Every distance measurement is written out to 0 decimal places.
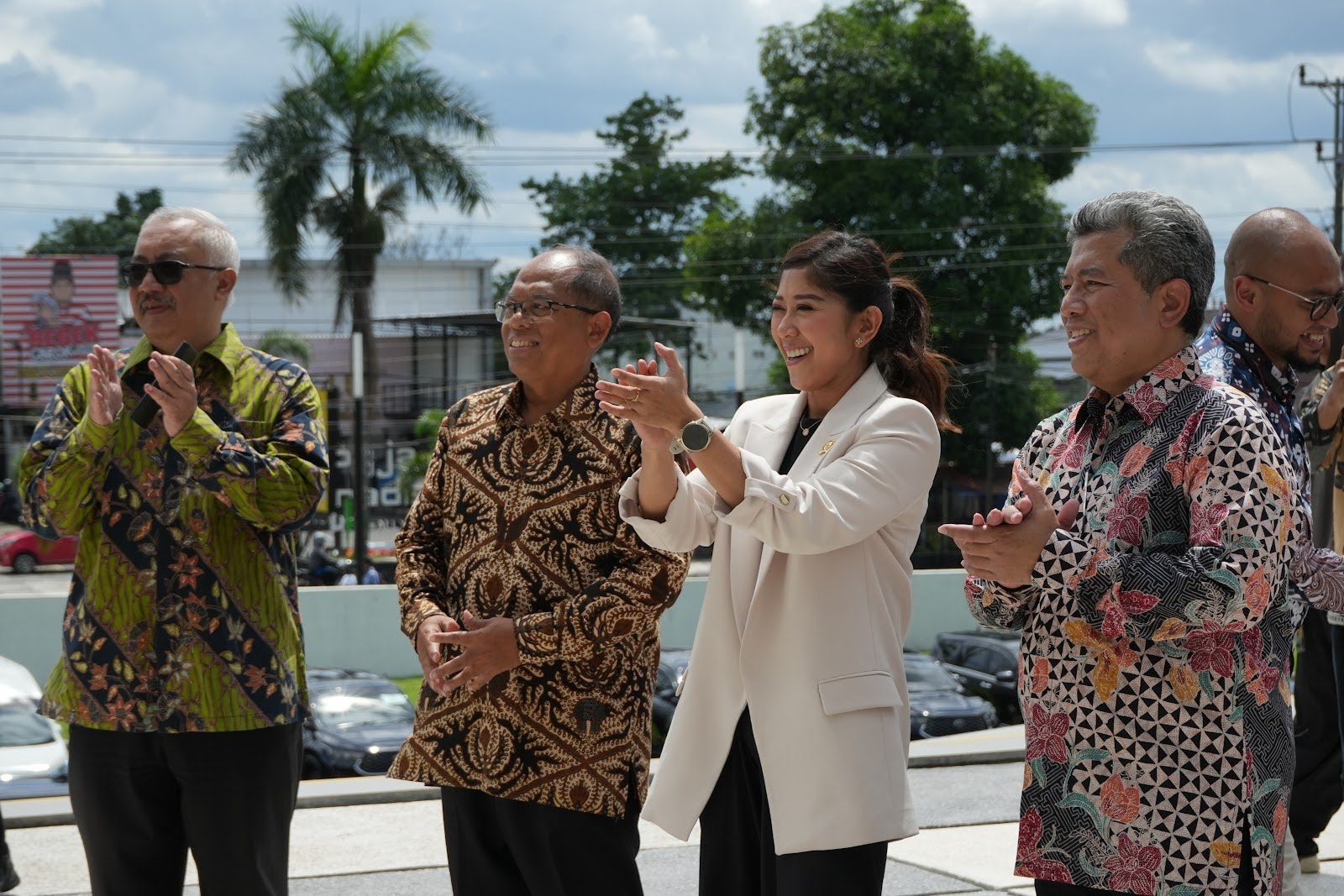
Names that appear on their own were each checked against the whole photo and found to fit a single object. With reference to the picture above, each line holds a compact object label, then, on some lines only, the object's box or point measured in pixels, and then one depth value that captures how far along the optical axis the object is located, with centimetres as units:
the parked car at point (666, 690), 1606
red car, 3856
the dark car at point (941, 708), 1522
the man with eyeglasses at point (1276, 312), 335
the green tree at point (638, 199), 4559
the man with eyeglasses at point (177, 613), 346
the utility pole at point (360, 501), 2631
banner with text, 3741
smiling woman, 279
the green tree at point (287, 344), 4241
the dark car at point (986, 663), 1806
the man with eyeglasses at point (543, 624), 326
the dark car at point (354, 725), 1388
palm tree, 2895
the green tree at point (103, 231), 5288
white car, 1186
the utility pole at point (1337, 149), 3138
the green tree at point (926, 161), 2945
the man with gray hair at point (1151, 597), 245
